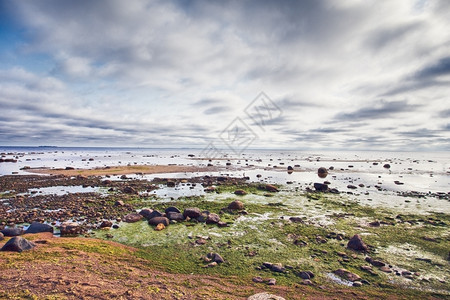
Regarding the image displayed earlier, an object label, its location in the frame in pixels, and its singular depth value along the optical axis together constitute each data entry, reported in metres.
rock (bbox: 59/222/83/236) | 14.37
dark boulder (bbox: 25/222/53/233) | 14.19
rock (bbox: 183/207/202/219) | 17.98
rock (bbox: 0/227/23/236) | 13.48
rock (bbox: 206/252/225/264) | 11.38
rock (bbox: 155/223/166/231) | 15.73
